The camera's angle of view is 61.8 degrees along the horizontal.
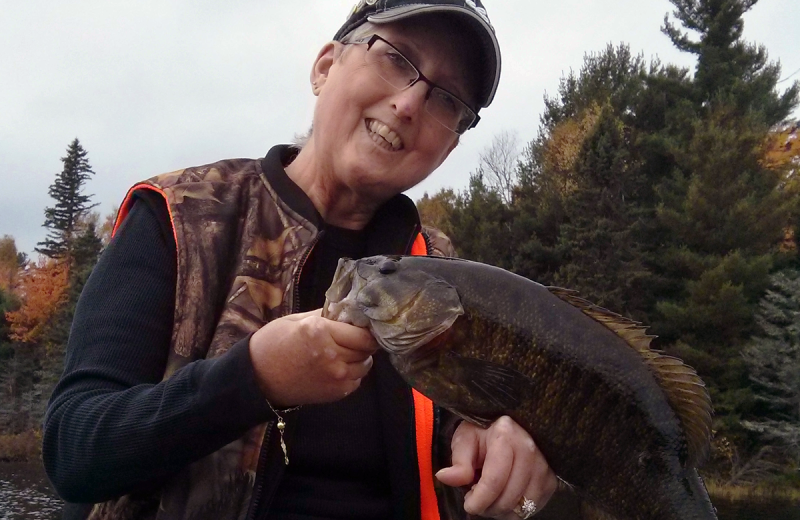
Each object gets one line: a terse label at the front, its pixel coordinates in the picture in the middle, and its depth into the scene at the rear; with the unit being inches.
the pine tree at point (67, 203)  1840.6
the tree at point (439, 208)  1475.1
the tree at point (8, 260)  2086.6
